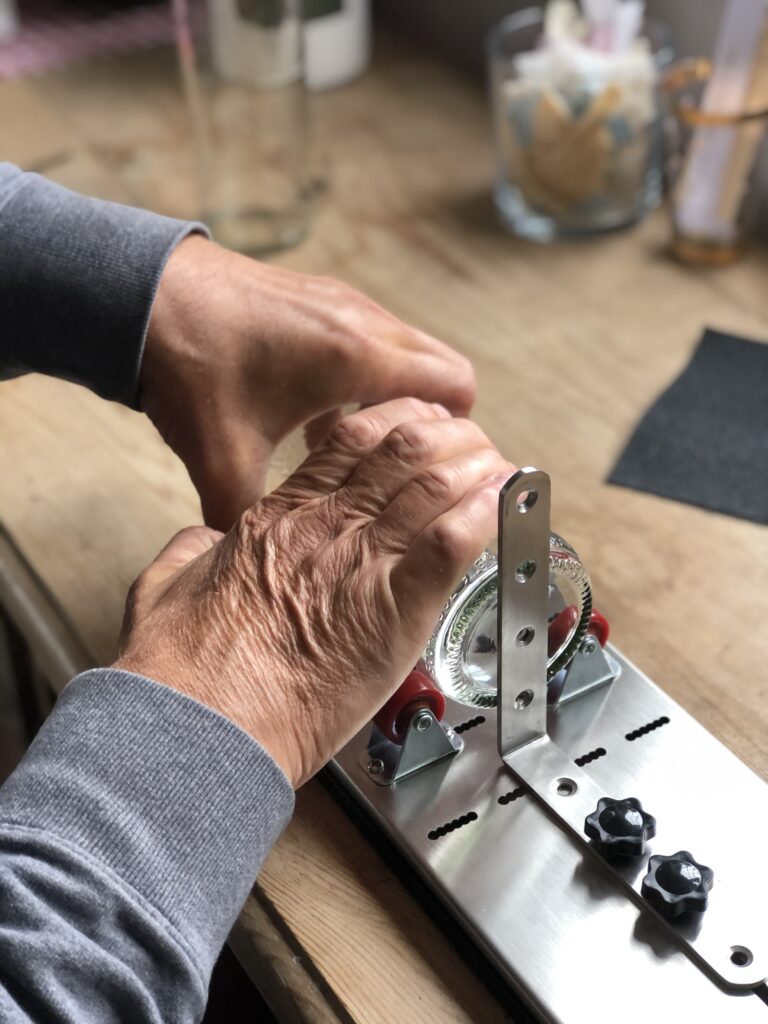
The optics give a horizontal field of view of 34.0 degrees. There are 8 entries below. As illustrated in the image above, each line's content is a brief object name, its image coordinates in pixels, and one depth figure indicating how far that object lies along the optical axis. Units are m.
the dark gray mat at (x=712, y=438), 0.79
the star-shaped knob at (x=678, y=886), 0.52
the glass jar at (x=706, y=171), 0.94
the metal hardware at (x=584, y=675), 0.62
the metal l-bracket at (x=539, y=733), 0.51
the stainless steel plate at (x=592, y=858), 0.50
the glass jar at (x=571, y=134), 0.96
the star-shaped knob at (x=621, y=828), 0.54
